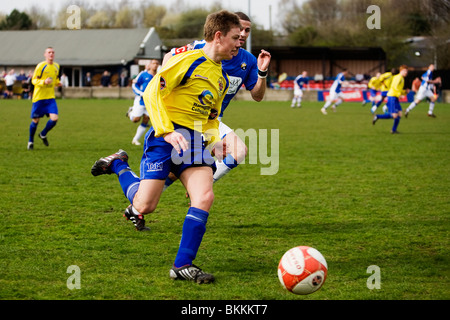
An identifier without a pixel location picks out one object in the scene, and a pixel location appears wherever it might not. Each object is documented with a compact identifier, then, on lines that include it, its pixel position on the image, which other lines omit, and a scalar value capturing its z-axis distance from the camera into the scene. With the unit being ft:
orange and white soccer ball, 14.25
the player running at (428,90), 87.56
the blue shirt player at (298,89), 109.91
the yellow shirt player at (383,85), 84.27
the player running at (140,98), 48.23
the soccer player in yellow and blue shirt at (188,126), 15.85
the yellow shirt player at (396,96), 60.23
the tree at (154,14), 271.90
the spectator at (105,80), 157.21
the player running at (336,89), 94.92
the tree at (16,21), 262.88
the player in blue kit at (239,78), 19.57
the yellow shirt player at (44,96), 43.60
